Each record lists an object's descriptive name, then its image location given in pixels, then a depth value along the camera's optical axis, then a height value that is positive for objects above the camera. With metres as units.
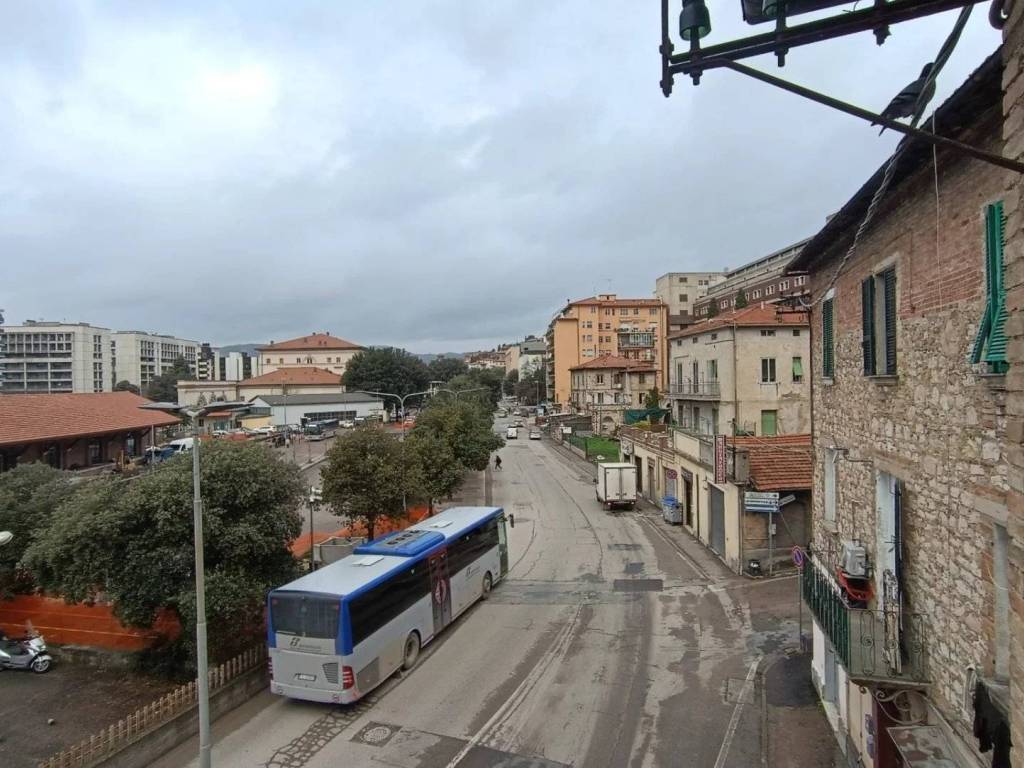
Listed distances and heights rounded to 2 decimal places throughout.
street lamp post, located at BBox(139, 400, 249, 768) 9.42 -3.32
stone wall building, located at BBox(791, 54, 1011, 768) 5.77 -0.76
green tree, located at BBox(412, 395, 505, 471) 34.25 -2.27
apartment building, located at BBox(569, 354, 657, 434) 71.81 +0.27
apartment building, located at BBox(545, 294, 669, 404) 102.19 +10.29
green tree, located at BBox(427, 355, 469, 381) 124.46 +4.99
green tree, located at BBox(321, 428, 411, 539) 22.09 -3.04
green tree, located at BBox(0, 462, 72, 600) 17.67 -3.21
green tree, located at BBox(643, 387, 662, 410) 63.20 -1.01
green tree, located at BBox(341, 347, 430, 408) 92.38 +2.86
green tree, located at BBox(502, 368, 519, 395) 181.38 +2.72
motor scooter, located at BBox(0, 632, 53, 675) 15.25 -6.28
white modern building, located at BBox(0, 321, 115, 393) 133.88 +8.05
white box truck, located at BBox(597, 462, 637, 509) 32.72 -4.92
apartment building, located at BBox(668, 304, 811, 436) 32.28 +0.81
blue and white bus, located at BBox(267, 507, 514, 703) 11.88 -4.61
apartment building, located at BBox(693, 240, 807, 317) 90.31 +17.33
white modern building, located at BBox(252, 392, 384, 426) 85.88 -1.95
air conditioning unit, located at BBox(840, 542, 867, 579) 9.26 -2.55
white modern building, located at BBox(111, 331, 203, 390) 156.12 +10.41
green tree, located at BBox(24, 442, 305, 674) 13.01 -3.21
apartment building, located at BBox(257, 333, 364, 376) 136.50 +8.33
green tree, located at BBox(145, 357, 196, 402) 124.22 +2.57
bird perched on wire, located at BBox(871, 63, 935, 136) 4.90 +2.26
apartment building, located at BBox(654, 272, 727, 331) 127.12 +20.74
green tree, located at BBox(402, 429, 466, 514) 27.77 -3.46
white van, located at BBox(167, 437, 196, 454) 51.15 -4.11
